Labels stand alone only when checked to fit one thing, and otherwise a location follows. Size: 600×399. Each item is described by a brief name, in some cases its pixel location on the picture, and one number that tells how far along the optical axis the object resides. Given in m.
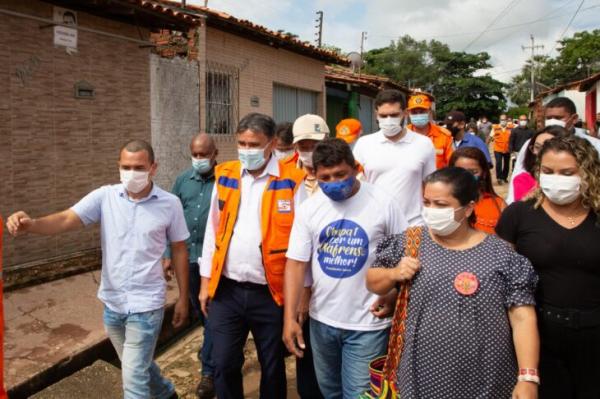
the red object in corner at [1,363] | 2.56
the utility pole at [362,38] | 44.03
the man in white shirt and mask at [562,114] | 4.37
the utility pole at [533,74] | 53.70
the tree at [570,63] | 53.41
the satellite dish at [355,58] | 19.55
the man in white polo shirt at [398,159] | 3.99
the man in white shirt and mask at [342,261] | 2.86
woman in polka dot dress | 2.26
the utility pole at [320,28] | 31.56
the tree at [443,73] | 50.06
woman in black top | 2.46
